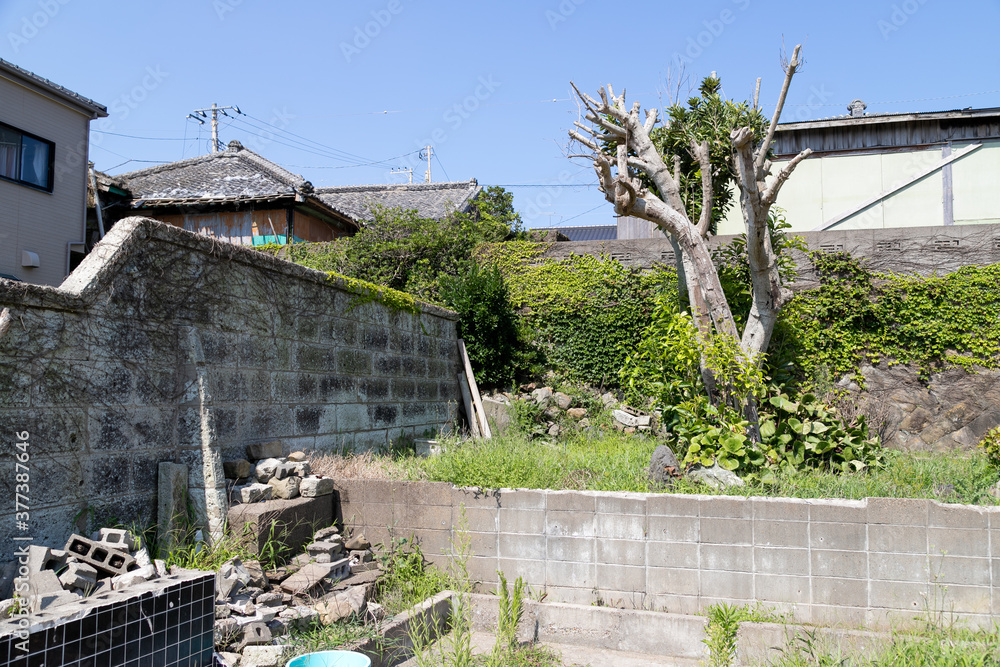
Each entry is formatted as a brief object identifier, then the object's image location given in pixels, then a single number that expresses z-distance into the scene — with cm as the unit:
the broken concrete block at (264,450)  475
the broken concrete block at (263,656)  308
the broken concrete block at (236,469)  446
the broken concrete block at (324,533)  459
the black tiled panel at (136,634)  227
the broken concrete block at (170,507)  392
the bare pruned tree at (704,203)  562
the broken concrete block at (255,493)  432
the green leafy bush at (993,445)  540
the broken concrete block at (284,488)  456
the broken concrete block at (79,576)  299
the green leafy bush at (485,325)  895
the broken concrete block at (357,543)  484
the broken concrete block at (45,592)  277
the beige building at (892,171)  1042
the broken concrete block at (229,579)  353
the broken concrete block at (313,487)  470
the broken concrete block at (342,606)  383
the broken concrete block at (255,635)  323
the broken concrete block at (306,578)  404
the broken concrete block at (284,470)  464
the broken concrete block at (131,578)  309
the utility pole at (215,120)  2261
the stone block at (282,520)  412
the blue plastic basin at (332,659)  294
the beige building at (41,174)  997
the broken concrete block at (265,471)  459
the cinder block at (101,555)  323
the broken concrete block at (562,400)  874
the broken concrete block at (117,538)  341
